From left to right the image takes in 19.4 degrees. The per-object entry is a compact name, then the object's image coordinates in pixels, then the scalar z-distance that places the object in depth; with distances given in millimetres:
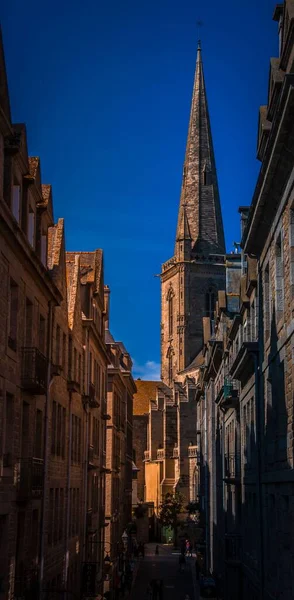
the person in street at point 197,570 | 49622
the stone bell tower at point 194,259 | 105375
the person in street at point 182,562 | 54375
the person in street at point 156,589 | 38656
